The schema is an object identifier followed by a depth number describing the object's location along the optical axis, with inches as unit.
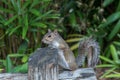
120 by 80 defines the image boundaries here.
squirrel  218.4
